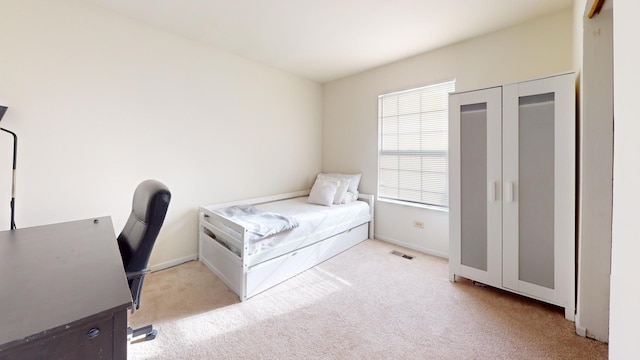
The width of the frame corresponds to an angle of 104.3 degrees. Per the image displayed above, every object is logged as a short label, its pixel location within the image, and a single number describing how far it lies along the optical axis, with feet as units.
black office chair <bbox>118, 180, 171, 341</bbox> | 4.15
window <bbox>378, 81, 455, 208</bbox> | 10.12
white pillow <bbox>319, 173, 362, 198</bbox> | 12.36
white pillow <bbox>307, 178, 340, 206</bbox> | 11.33
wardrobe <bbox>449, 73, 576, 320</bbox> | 6.15
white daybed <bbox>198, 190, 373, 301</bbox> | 7.14
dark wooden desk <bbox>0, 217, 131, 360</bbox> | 2.05
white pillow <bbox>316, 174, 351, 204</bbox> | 11.61
